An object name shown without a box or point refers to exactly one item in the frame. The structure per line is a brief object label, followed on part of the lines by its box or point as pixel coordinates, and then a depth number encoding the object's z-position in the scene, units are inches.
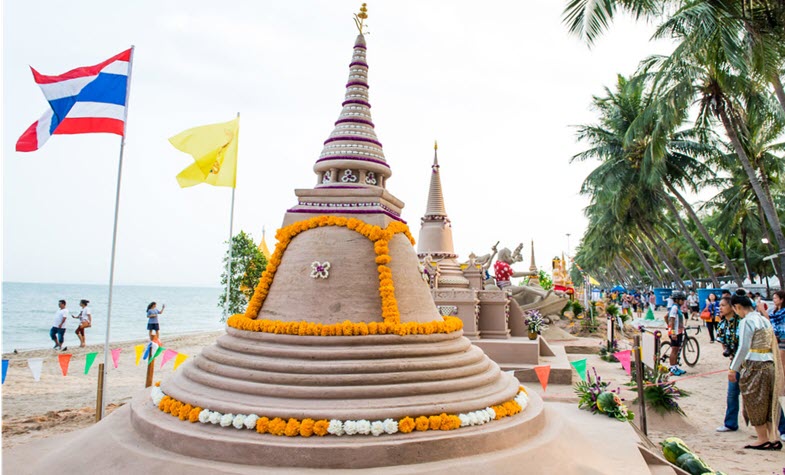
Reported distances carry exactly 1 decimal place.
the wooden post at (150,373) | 347.3
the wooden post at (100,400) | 305.7
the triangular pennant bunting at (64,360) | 363.4
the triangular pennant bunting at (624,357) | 323.9
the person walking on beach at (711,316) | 713.8
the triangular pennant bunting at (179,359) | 363.5
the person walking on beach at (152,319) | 650.2
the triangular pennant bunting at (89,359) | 363.4
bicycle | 551.0
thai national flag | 309.6
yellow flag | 429.1
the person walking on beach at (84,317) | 707.4
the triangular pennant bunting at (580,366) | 326.3
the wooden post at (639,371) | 299.9
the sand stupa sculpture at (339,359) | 189.0
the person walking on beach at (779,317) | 332.5
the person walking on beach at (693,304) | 1301.7
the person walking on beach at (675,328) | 513.3
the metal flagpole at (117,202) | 320.4
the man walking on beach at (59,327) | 665.6
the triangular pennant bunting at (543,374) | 316.8
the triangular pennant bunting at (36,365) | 308.0
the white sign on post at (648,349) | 304.5
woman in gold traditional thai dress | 271.7
